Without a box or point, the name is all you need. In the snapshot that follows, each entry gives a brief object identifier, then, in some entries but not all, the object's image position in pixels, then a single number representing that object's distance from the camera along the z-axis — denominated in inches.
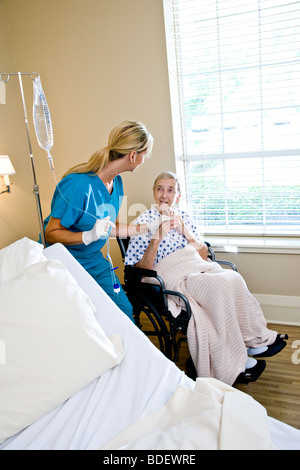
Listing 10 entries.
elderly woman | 74.9
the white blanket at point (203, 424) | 33.1
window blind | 100.5
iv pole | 80.4
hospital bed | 35.2
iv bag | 77.7
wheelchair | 78.1
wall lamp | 114.3
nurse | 75.1
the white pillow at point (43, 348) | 41.3
